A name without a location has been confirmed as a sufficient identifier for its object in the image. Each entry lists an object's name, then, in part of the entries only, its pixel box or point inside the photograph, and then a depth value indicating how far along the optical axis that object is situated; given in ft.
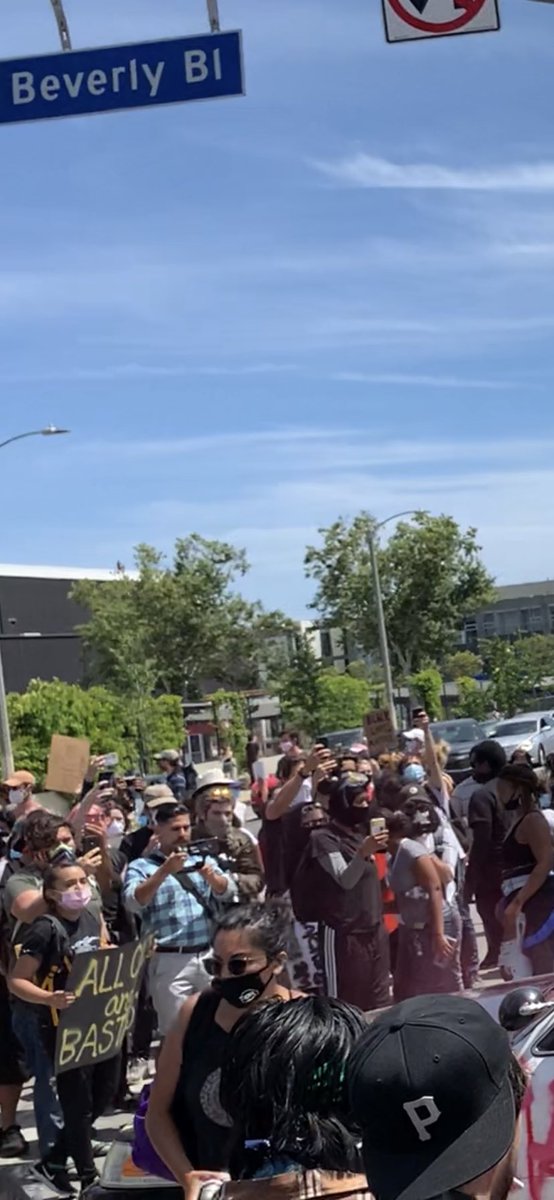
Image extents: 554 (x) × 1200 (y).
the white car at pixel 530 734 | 108.47
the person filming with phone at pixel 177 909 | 24.47
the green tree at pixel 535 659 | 195.00
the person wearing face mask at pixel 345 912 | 27.14
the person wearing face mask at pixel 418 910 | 27.73
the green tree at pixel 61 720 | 118.42
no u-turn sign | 21.93
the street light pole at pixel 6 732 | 93.04
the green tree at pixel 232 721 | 171.01
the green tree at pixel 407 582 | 193.88
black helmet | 16.12
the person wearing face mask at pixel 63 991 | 22.89
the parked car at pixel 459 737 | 101.65
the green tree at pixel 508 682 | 182.91
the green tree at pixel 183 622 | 201.05
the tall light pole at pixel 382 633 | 161.55
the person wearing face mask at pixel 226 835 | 25.39
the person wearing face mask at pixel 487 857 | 32.94
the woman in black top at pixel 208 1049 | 13.66
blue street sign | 24.84
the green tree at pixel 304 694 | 153.07
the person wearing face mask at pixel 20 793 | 37.07
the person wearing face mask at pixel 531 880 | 27.50
